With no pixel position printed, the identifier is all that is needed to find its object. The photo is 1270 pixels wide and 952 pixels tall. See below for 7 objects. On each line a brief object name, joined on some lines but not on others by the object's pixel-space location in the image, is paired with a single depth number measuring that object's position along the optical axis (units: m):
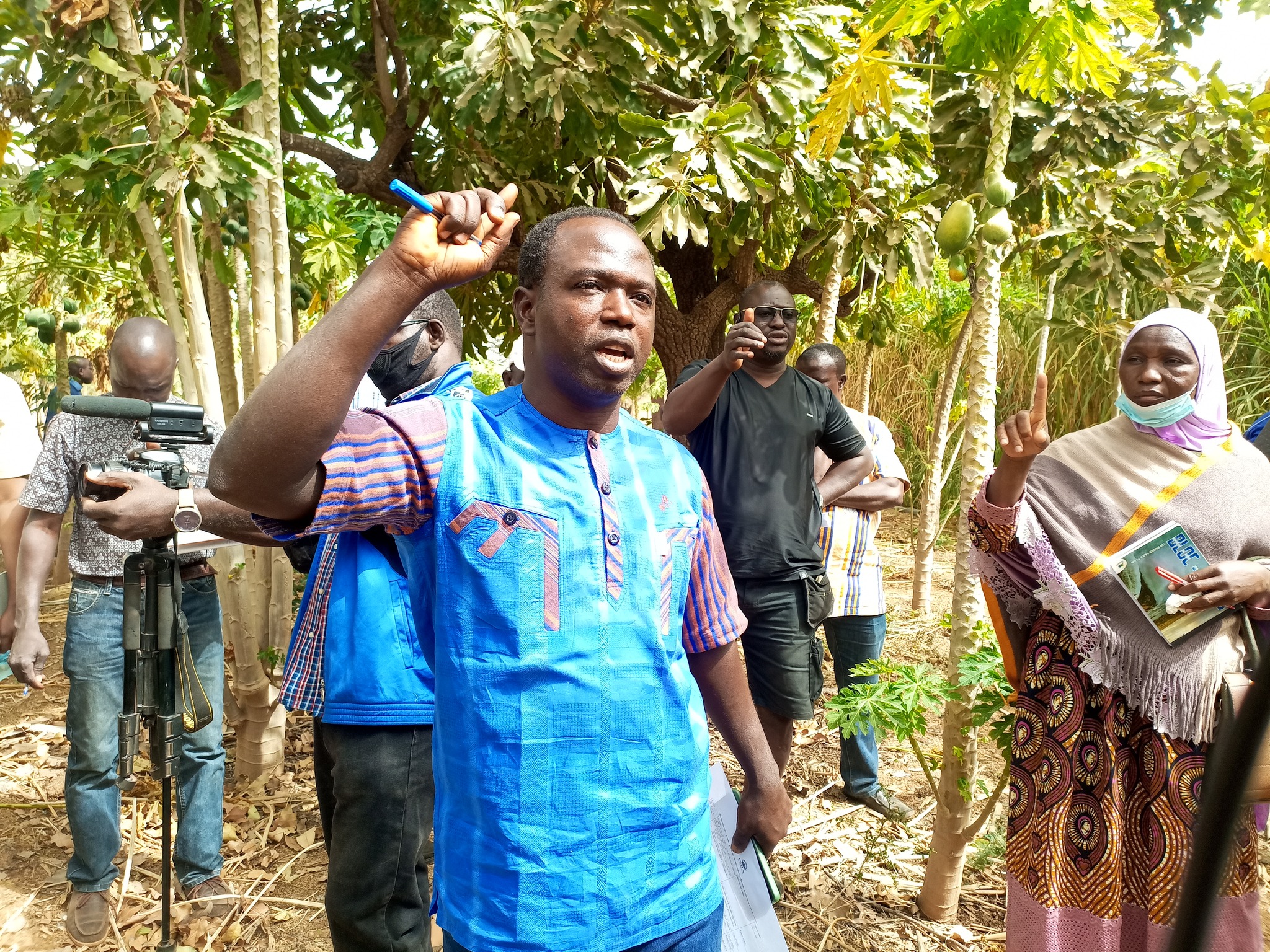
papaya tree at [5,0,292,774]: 3.24
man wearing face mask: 2.26
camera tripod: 2.41
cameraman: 3.24
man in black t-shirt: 3.59
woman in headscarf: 2.57
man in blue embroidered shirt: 1.39
